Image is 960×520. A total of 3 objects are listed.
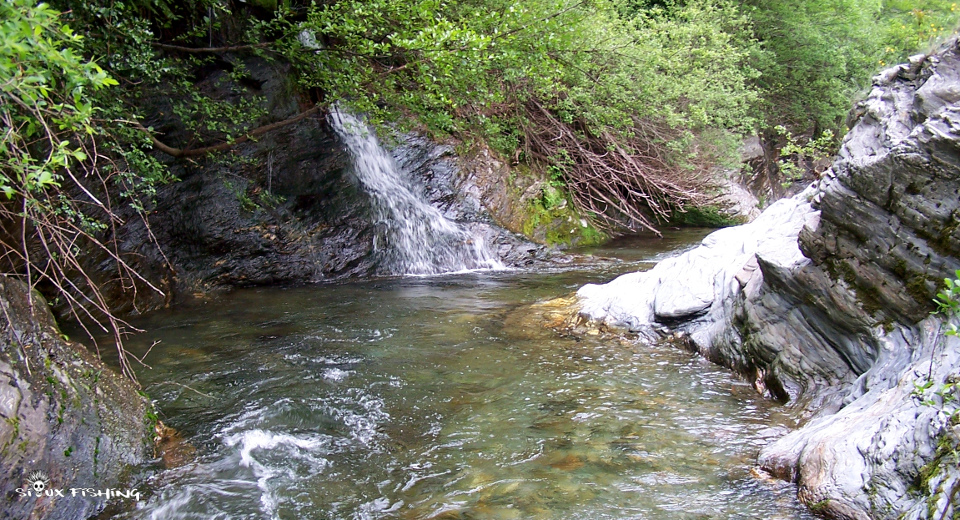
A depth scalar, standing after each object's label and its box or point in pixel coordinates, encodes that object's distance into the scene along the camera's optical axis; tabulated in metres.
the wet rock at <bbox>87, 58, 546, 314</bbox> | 9.80
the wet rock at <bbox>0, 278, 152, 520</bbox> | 3.40
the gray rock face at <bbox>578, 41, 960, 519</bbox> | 3.31
